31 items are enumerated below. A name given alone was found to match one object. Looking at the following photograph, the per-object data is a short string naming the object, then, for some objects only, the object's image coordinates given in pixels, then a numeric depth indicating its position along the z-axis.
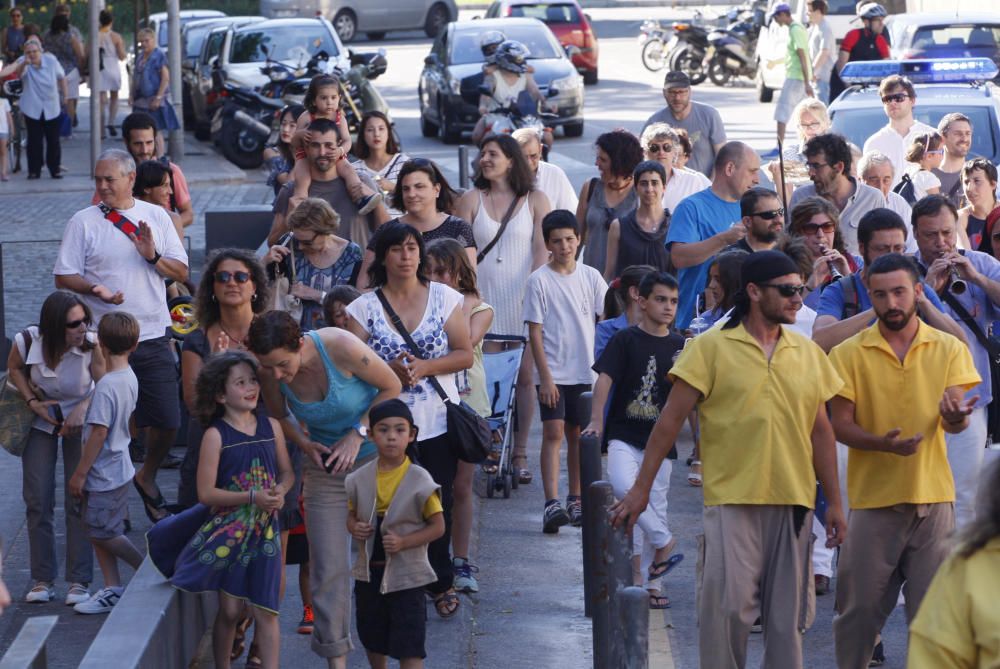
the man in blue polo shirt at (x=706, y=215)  18.52
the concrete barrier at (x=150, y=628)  11.68
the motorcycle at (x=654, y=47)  71.62
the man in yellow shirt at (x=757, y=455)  12.09
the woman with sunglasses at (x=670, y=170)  21.87
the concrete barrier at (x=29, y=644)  9.34
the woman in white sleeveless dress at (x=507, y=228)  19.61
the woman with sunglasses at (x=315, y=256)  17.05
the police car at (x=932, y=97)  29.12
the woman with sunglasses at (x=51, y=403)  15.77
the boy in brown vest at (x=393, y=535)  13.05
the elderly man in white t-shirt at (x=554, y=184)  21.72
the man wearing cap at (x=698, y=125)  26.22
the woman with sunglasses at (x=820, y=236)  16.05
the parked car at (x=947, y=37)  41.31
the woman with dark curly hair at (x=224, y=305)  14.76
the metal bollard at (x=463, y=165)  35.27
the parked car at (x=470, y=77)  49.47
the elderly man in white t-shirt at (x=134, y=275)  17.52
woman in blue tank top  13.52
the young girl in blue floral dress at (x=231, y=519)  13.13
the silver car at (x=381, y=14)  82.69
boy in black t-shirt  15.29
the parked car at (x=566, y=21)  65.19
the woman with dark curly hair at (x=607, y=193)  20.52
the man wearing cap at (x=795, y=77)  41.34
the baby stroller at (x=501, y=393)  18.37
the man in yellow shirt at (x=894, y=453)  12.55
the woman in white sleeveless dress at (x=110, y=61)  52.19
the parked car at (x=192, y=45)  56.69
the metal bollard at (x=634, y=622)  11.45
